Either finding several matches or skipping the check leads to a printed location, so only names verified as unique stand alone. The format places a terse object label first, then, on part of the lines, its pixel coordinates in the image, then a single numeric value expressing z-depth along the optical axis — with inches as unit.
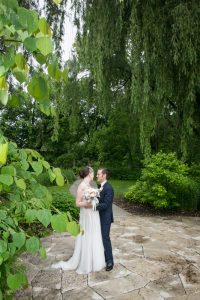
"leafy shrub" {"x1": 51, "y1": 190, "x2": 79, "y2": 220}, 378.9
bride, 228.5
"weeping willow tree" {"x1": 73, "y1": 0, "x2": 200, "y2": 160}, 305.7
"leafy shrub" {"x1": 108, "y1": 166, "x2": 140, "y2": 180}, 880.9
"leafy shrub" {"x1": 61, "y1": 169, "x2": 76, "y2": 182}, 835.6
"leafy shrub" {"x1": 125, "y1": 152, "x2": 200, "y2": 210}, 443.2
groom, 225.1
